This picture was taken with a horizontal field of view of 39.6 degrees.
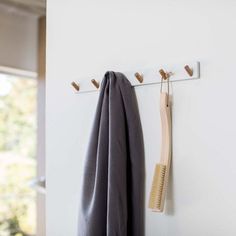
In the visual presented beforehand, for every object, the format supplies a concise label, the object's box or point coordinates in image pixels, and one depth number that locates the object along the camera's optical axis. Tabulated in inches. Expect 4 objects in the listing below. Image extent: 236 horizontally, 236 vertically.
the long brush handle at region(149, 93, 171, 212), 37.7
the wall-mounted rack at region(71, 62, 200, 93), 37.4
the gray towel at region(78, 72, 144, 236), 39.9
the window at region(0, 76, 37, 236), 111.9
